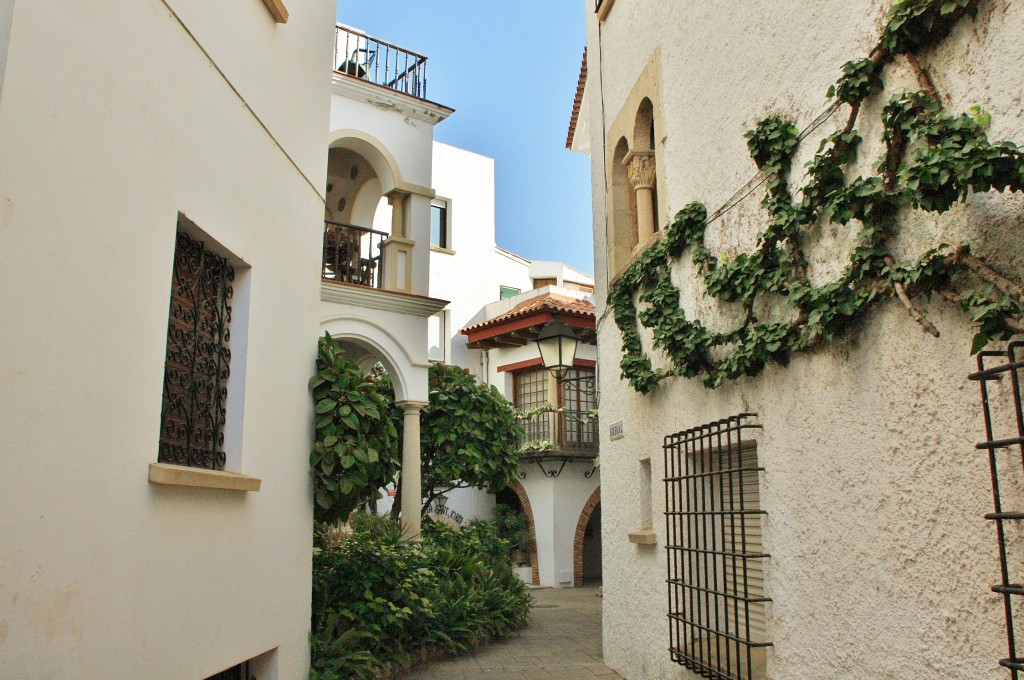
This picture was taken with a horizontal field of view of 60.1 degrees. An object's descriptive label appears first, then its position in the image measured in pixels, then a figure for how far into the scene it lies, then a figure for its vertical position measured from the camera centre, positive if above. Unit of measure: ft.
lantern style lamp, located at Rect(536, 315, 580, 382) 33.09 +6.05
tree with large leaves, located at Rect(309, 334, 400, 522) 22.07 +1.93
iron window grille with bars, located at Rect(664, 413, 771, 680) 17.98 -0.85
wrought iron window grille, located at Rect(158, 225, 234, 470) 15.60 +2.75
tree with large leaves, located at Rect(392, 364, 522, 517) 42.39 +3.50
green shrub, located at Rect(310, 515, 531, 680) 24.77 -3.07
